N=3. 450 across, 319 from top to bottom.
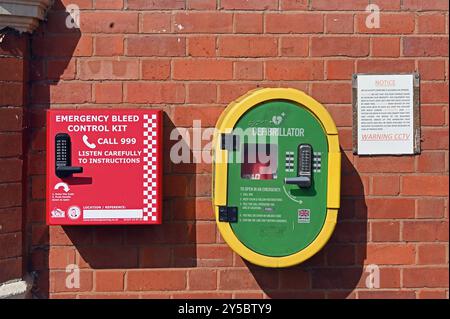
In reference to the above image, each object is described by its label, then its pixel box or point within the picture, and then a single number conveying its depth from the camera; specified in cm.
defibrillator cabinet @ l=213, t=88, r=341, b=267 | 300
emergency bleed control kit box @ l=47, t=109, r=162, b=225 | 306
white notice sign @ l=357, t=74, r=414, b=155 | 329
